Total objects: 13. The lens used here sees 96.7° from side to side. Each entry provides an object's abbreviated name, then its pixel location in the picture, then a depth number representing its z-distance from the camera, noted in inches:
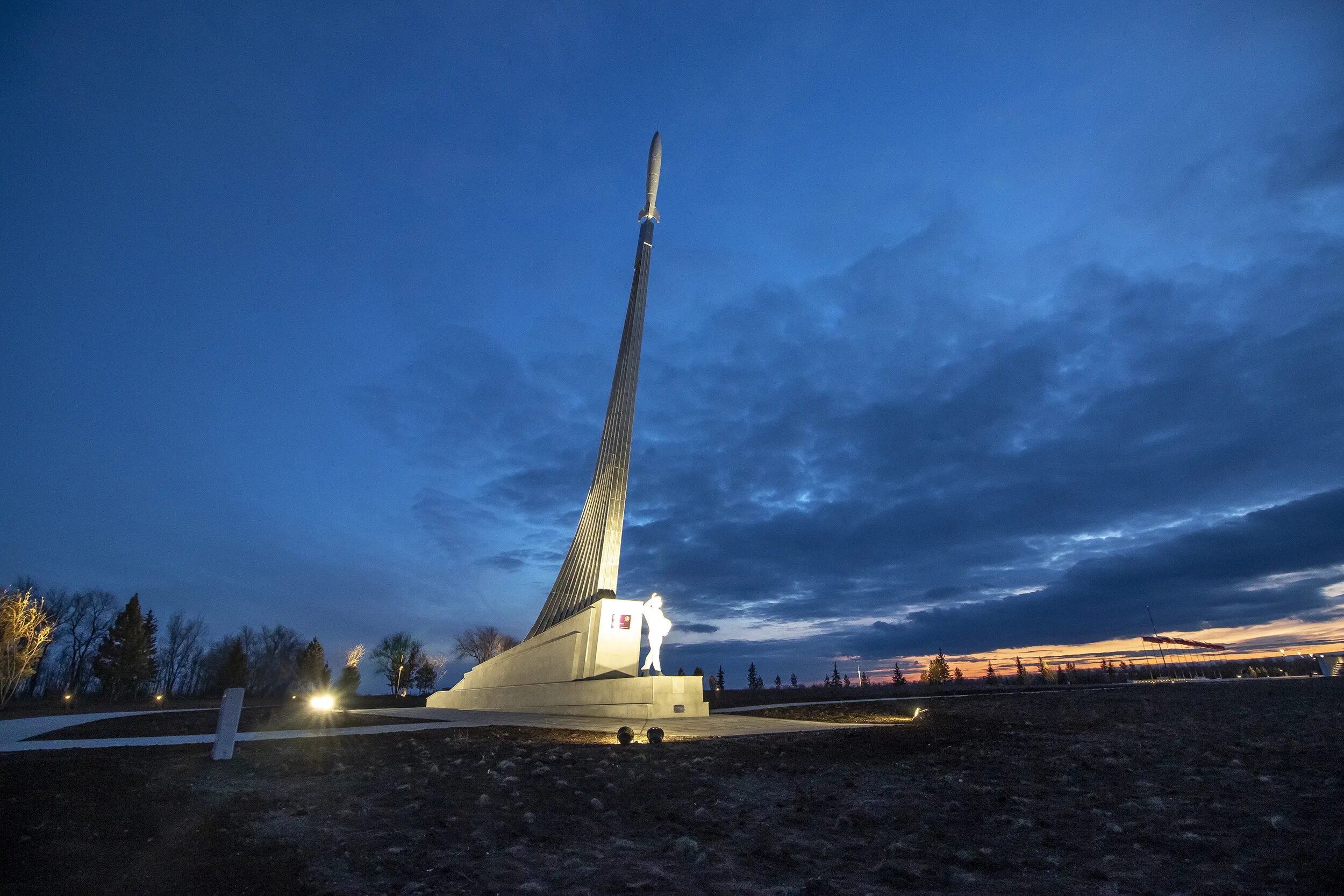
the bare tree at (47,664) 2006.6
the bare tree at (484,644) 2514.8
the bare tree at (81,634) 2097.7
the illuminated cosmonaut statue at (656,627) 755.4
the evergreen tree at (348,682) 2322.8
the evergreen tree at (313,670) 2373.3
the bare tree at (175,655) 2532.0
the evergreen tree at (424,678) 2402.8
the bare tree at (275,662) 2704.2
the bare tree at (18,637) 829.8
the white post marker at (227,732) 318.0
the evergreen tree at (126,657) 1712.6
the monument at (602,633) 708.0
